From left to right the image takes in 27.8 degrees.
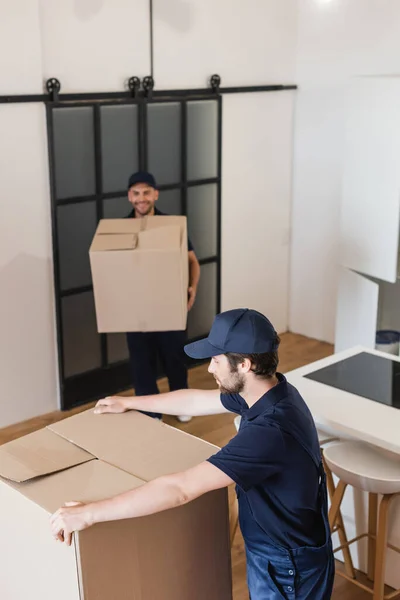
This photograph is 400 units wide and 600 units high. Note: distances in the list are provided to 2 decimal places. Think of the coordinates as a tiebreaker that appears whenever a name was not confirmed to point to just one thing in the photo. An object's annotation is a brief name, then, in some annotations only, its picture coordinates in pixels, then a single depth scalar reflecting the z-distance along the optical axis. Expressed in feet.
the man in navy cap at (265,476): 6.38
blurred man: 13.89
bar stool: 9.15
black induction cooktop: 10.45
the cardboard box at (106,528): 6.35
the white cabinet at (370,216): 14.80
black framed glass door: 14.90
